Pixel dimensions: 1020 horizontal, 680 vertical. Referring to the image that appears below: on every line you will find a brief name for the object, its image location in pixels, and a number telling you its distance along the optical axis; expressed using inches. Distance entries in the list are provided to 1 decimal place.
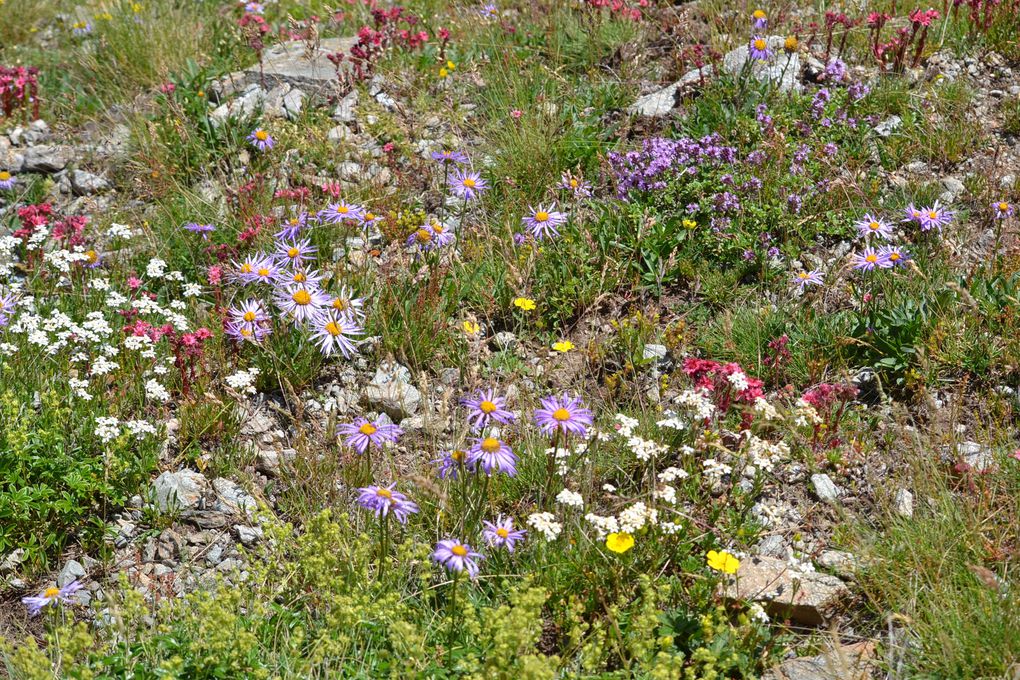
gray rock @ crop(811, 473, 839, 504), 140.4
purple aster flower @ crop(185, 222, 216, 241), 190.1
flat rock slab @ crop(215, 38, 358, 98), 257.4
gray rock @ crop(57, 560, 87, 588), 139.2
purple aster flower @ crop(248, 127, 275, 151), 218.4
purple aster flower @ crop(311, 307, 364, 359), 161.6
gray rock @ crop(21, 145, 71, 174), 235.6
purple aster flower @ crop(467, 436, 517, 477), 122.1
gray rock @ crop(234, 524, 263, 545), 145.9
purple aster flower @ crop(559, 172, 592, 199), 199.8
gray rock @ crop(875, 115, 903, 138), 208.7
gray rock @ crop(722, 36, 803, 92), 220.1
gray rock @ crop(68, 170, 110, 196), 229.3
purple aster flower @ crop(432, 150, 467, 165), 193.5
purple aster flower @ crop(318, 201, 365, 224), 184.4
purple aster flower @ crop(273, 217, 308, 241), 176.6
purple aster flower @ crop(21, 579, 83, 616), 123.9
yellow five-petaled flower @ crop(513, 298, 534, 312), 175.2
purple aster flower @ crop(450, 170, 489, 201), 193.5
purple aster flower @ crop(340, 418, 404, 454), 125.0
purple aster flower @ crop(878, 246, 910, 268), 163.5
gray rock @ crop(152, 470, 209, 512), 148.6
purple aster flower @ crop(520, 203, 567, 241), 187.4
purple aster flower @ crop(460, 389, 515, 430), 128.5
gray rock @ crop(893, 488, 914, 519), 134.2
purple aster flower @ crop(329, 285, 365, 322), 159.6
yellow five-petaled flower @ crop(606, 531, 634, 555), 116.0
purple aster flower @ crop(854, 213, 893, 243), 175.8
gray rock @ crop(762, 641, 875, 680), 110.8
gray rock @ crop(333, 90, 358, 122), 246.7
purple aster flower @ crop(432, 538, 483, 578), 109.9
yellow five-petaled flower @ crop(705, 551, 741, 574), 113.7
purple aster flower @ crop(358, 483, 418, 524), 114.3
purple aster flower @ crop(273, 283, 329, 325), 158.4
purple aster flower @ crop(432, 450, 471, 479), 123.1
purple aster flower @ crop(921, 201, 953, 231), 173.5
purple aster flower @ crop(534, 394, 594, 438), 127.3
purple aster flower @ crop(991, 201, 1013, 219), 178.1
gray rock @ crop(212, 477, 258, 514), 149.9
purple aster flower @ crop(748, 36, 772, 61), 218.2
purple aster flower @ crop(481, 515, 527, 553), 120.2
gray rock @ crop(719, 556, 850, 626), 120.0
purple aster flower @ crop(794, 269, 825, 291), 171.2
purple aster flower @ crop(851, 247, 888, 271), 163.3
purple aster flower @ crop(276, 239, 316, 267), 170.1
